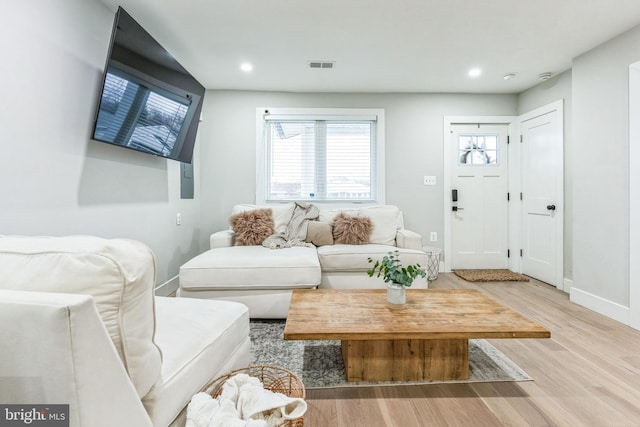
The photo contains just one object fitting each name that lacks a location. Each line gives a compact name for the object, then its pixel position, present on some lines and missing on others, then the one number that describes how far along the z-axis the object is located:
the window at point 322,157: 3.89
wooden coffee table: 1.43
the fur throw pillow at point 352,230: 3.18
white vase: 1.75
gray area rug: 1.63
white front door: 3.98
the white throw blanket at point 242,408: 0.87
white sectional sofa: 2.36
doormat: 3.53
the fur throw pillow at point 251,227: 3.07
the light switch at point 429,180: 3.94
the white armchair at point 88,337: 0.53
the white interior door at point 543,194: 3.29
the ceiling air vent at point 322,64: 3.00
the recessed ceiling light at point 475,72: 3.20
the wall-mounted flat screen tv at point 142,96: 1.87
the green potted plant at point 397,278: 1.73
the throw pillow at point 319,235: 3.19
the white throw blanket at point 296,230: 3.01
